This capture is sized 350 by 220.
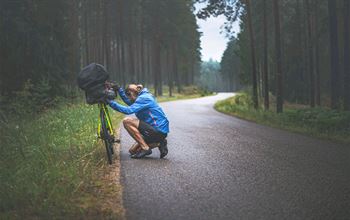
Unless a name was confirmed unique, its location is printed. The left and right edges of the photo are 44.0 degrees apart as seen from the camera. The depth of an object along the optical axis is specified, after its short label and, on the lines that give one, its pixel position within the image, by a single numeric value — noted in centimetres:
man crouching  923
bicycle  849
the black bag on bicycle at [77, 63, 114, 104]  836
